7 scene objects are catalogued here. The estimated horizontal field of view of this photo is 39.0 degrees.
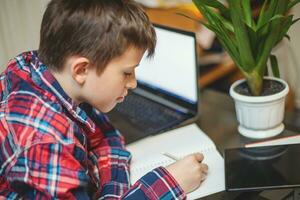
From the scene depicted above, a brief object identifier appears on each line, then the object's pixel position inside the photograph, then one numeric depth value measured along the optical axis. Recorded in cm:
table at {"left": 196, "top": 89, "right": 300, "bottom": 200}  82
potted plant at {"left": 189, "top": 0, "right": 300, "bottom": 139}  93
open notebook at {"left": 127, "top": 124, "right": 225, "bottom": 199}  86
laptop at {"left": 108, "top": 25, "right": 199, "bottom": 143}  111
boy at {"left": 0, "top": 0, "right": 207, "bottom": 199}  70
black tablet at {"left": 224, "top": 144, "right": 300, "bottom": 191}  80
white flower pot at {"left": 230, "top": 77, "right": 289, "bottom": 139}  97
